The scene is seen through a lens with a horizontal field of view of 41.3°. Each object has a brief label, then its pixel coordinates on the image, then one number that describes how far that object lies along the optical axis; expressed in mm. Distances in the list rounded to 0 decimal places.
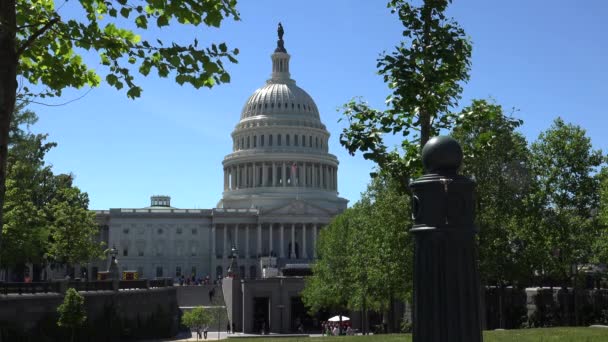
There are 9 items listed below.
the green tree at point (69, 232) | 72375
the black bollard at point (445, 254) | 10102
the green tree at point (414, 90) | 20703
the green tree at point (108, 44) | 13703
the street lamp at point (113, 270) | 71625
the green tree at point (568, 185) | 55000
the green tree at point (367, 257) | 53094
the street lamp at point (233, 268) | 97125
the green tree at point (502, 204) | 49062
